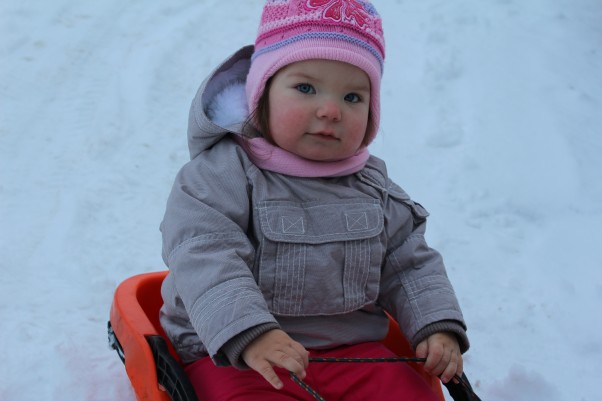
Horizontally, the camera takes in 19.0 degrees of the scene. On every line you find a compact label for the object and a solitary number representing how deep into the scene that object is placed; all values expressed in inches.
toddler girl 78.7
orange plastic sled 78.8
